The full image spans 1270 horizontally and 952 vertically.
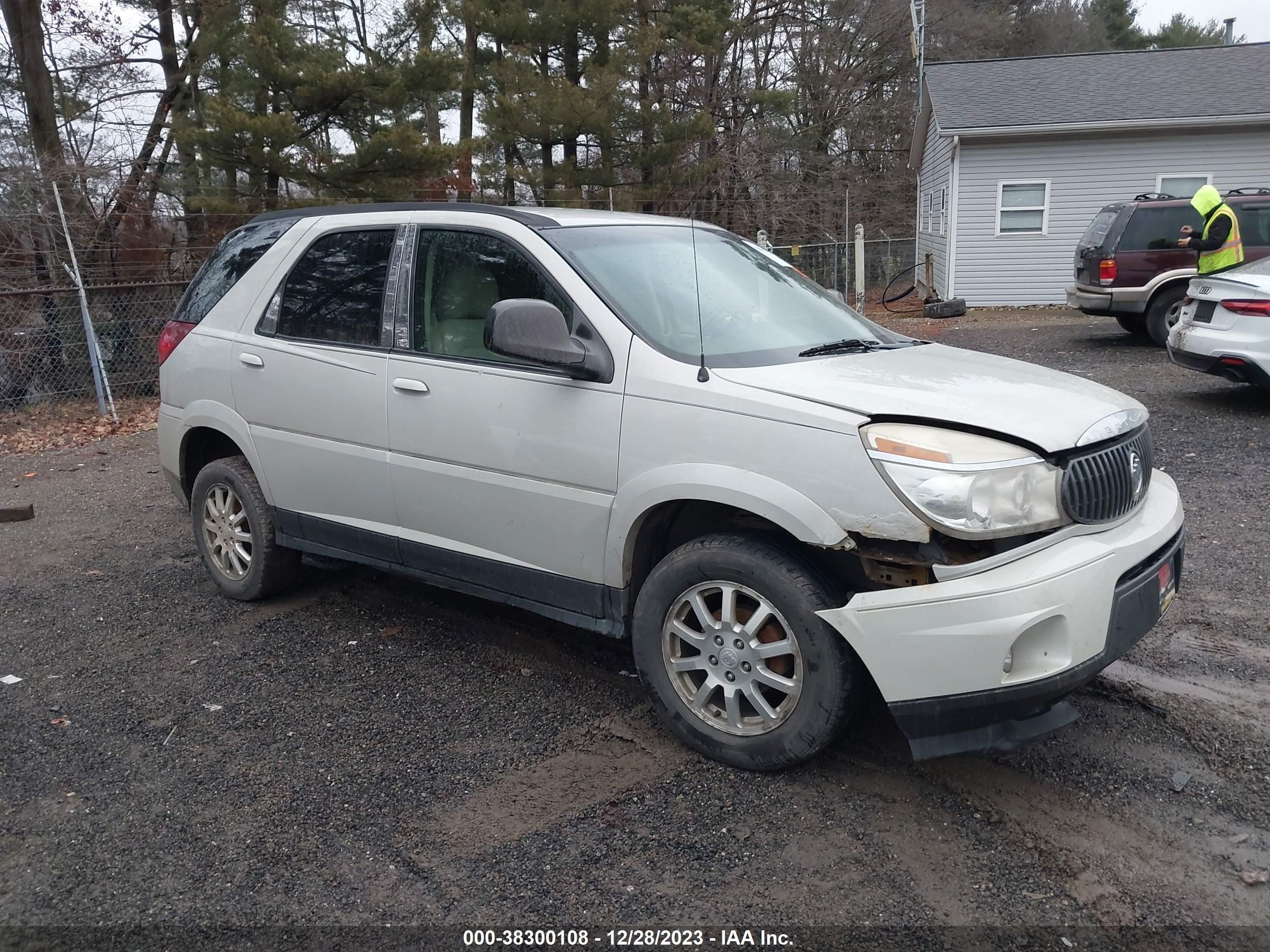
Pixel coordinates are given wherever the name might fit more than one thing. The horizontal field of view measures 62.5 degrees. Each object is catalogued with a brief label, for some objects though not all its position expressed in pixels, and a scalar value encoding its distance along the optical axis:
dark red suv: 13.41
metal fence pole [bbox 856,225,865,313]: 18.20
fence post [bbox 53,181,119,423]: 11.02
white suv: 3.06
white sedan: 8.53
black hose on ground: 22.88
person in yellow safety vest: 11.92
